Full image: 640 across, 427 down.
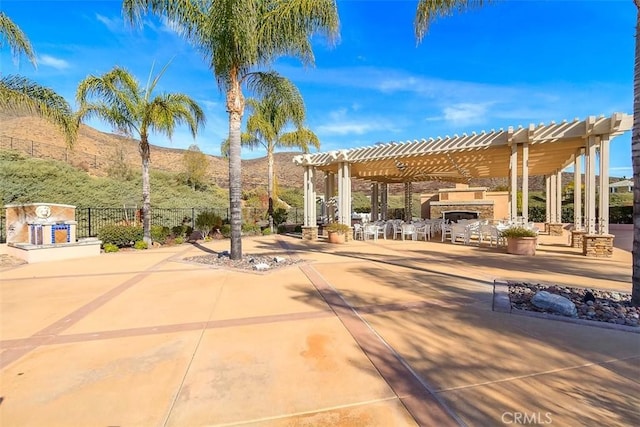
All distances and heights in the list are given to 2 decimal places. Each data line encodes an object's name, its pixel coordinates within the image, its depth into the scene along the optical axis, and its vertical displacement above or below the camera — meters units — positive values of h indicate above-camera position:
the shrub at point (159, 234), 12.56 -0.89
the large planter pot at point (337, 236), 12.62 -0.97
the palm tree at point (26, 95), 6.91 +2.98
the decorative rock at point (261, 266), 7.29 -1.30
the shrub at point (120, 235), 11.25 -0.83
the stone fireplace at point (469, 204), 19.39 +0.54
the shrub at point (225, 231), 15.24 -0.92
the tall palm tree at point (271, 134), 15.64 +4.31
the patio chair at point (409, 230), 13.62 -0.78
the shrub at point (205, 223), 14.75 -0.51
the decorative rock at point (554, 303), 4.10 -1.25
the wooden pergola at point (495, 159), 8.92 +2.23
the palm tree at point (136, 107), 10.94 +3.92
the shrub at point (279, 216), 18.62 -0.22
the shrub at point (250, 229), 16.36 -0.89
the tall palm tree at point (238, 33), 7.50 +4.62
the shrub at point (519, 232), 8.98 -0.58
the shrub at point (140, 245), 11.56 -1.22
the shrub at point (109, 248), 10.77 -1.24
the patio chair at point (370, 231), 13.66 -0.82
